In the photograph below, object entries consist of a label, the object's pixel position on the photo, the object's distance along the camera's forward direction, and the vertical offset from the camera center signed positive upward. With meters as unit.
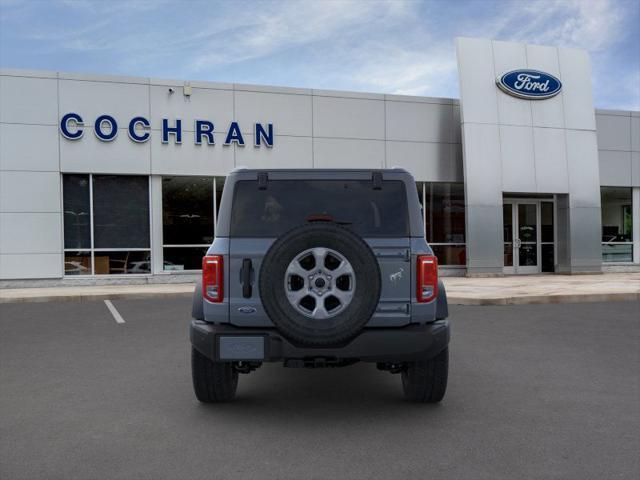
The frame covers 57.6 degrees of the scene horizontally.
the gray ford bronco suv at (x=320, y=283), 4.11 -0.28
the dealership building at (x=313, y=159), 16.50 +2.72
